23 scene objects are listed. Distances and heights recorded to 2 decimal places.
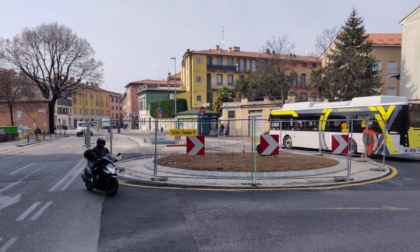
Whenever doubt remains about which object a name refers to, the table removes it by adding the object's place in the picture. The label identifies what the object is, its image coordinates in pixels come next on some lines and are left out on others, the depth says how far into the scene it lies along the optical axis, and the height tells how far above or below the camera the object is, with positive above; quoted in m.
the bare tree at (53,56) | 43.66 +8.74
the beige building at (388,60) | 45.00 +8.01
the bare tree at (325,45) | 34.88 +7.90
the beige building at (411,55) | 33.69 +6.63
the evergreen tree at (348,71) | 32.59 +4.82
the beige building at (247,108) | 37.67 +0.94
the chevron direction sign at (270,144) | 9.59 -0.87
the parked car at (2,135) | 32.38 -1.98
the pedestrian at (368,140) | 14.99 -1.19
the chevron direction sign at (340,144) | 10.34 -0.94
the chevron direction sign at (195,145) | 10.02 -0.94
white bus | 14.66 -0.45
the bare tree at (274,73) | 35.22 +4.79
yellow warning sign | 10.94 -0.57
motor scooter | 7.90 -1.55
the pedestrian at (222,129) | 12.68 -0.57
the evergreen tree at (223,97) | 48.53 +2.91
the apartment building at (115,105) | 127.57 +4.82
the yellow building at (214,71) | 62.28 +9.26
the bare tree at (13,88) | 38.47 +3.75
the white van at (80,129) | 44.51 -1.88
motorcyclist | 8.23 -1.00
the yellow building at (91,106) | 98.96 +3.41
